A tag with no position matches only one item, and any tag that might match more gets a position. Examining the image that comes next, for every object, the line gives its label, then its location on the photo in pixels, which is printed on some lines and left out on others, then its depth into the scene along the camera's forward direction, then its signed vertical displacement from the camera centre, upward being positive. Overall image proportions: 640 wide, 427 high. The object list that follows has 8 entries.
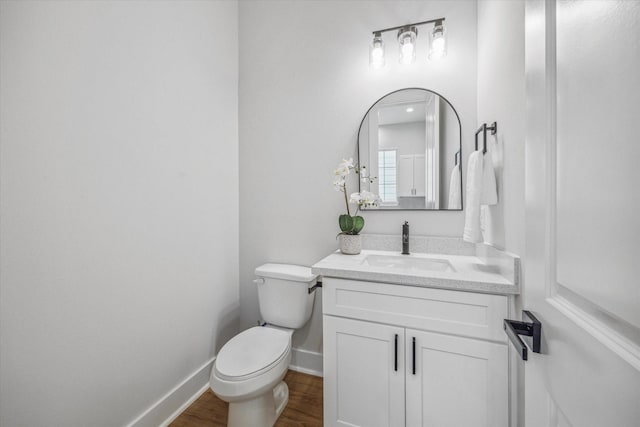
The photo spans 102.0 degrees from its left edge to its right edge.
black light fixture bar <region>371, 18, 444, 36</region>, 1.51 +1.12
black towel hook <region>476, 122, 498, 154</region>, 1.17 +0.37
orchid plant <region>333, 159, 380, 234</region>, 1.57 +0.07
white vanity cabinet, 1.02 -0.62
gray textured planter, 1.54 -0.20
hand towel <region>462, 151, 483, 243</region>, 1.18 +0.07
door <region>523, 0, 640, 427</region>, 0.30 +0.00
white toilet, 1.16 -0.72
